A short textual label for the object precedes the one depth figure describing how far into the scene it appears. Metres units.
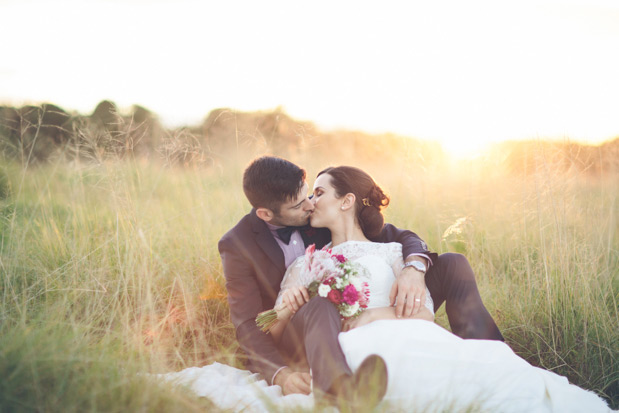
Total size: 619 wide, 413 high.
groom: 2.91
